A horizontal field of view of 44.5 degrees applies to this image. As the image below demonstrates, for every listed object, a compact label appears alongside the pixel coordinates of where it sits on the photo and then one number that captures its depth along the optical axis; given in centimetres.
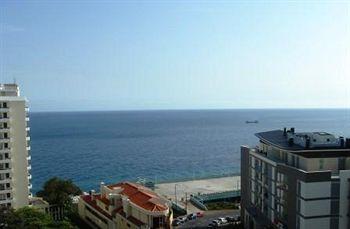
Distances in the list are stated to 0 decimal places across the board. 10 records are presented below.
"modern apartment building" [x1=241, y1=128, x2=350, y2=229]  4731
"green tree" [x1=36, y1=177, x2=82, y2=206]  7281
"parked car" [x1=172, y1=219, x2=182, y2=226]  6888
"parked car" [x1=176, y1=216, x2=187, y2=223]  7056
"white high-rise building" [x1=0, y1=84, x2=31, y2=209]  6588
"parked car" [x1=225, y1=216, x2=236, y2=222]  7098
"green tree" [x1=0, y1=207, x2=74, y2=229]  4829
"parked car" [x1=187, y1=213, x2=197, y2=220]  7224
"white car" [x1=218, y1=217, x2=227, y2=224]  6958
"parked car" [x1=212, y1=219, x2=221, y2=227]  6791
